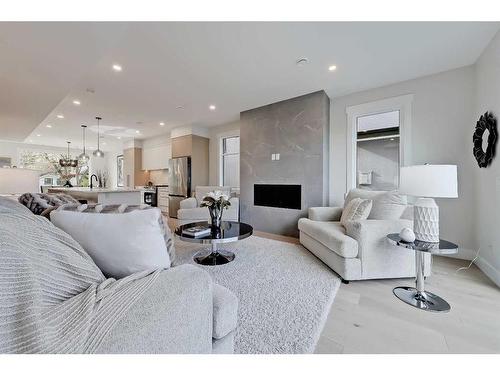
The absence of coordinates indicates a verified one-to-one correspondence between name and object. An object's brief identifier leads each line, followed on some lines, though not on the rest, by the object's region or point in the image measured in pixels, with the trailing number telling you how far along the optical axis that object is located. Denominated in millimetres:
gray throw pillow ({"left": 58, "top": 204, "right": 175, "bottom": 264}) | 1181
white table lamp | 1714
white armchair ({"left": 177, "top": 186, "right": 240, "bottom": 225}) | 3943
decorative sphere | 1775
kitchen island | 3988
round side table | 1640
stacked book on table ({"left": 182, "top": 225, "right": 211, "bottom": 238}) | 2320
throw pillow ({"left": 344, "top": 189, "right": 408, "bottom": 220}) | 2355
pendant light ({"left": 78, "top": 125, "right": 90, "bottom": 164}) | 4973
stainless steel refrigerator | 5719
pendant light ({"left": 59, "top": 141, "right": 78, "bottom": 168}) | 5768
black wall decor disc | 2216
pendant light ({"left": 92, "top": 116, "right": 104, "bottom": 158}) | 5047
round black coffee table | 2268
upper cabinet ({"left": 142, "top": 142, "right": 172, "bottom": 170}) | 6836
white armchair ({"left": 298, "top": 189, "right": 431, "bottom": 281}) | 2094
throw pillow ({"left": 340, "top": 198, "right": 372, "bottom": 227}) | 2445
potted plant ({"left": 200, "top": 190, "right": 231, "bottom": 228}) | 2607
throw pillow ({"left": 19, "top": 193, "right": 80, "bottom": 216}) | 1351
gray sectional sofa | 605
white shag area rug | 1343
